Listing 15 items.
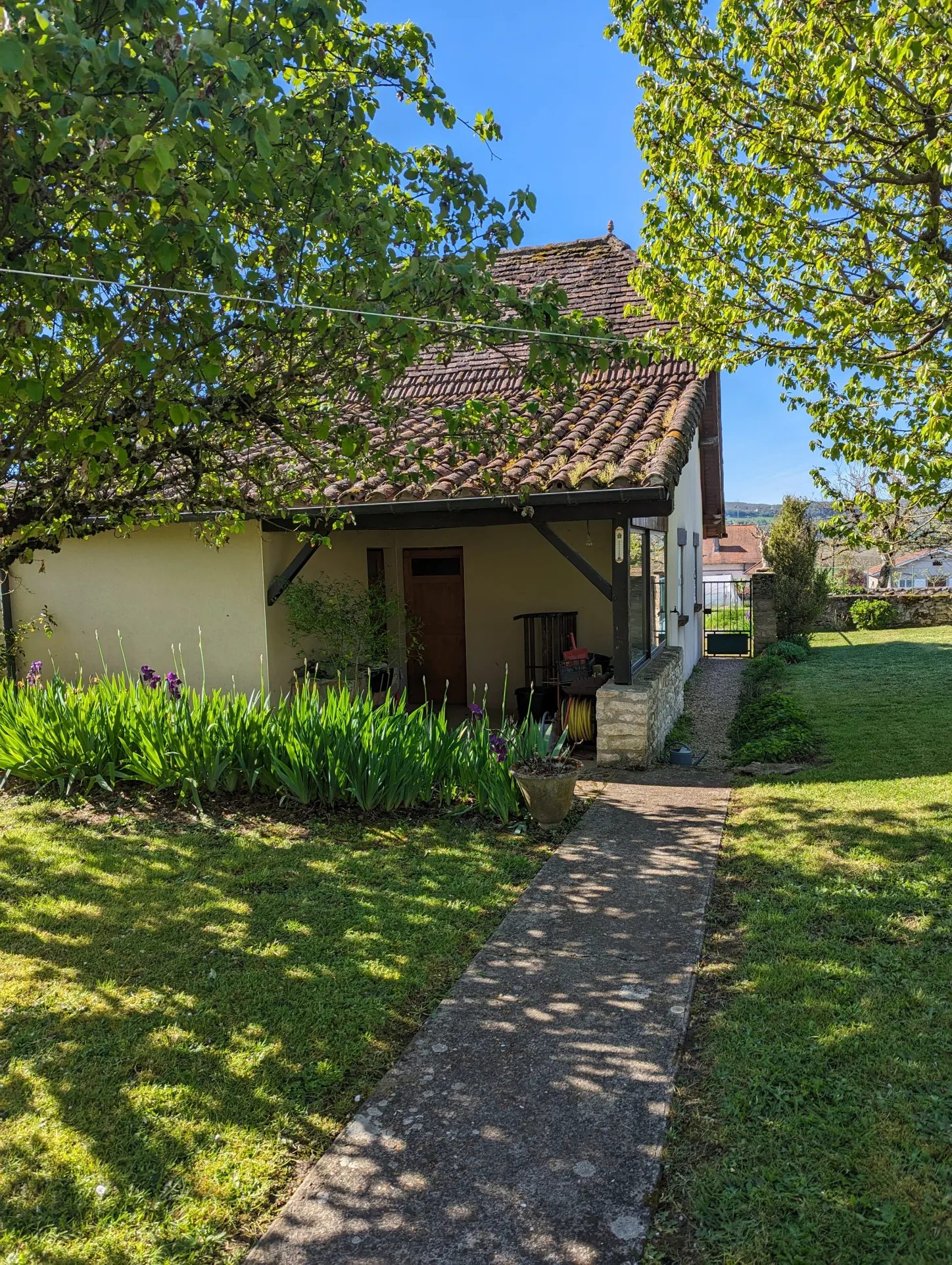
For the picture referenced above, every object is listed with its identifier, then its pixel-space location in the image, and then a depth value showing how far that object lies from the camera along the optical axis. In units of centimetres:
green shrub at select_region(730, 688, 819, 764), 874
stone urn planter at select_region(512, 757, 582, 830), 646
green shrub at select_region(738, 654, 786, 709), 1323
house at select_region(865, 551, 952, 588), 7084
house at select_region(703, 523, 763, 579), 5991
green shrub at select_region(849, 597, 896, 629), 2192
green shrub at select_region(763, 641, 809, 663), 1705
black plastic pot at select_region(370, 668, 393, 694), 1075
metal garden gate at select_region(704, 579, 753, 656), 2016
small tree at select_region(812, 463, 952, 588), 791
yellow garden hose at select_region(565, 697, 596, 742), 934
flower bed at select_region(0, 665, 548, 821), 668
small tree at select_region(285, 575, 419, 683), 943
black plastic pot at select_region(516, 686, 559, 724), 1004
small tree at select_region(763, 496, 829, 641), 2030
